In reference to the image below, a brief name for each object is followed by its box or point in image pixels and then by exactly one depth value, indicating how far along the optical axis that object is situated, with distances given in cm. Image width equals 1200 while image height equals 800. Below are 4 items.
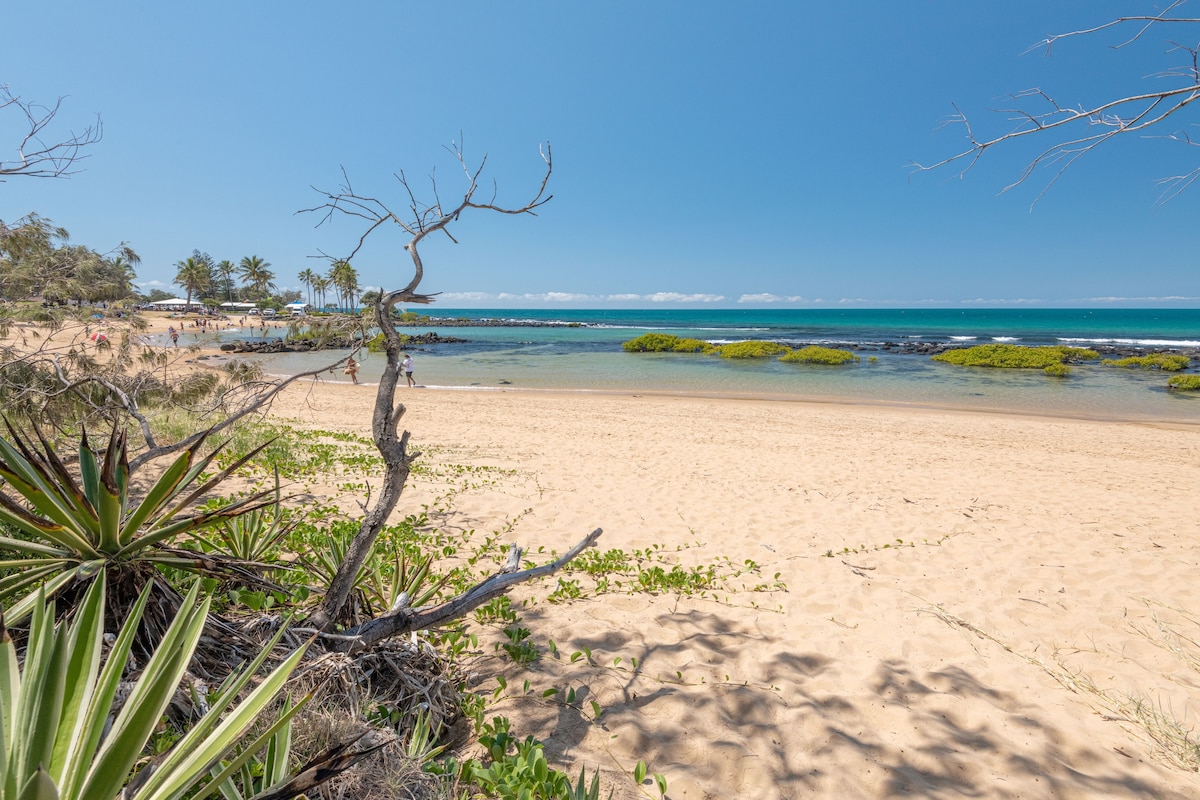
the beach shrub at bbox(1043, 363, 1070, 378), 2706
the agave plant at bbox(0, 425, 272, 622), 225
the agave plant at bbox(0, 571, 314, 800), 133
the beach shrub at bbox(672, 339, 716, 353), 4196
